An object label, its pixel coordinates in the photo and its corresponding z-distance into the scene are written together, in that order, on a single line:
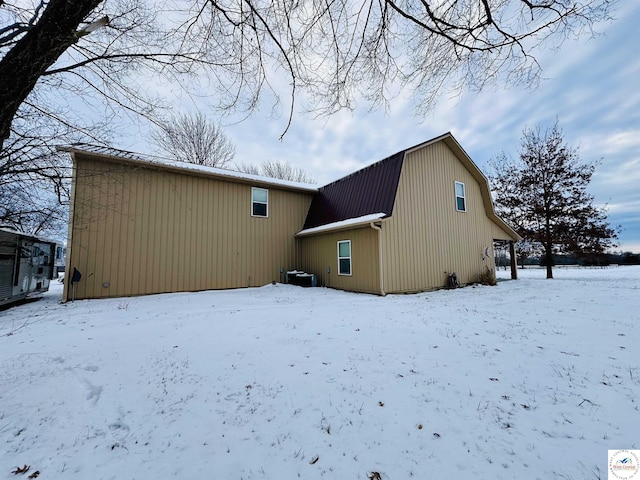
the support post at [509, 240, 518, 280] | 14.28
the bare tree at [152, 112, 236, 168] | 17.76
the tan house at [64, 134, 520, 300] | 8.41
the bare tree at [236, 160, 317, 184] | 24.83
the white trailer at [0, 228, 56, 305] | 6.62
